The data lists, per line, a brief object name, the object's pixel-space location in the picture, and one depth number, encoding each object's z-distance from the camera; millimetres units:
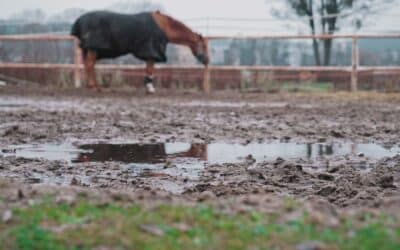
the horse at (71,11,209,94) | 14086
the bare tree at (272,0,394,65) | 17000
